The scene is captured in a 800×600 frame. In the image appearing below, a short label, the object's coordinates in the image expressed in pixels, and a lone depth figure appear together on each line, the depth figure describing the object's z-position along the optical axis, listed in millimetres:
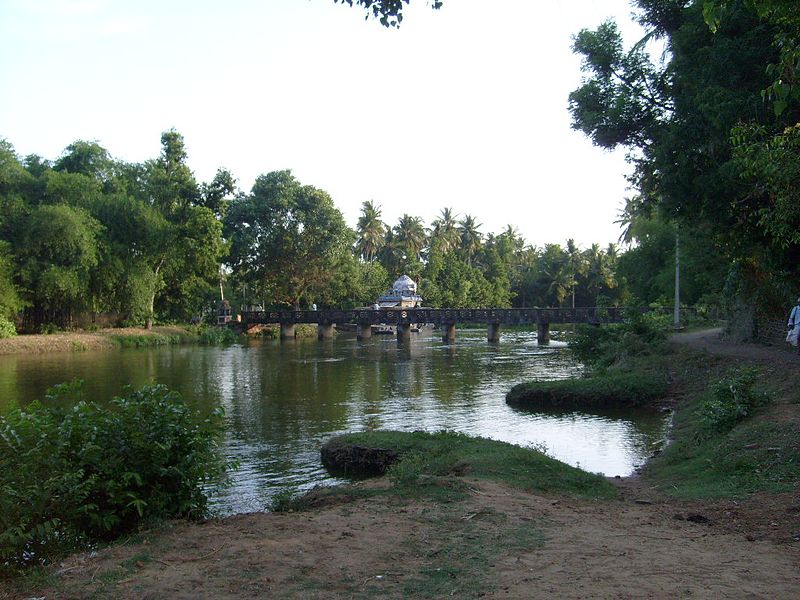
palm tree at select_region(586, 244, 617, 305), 87625
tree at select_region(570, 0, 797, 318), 15203
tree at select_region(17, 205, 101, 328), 46656
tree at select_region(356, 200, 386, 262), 91312
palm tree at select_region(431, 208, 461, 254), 96062
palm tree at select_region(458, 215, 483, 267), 101812
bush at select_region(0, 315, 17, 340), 44250
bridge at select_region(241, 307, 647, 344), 55219
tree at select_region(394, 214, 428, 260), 94762
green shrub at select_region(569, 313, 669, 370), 27266
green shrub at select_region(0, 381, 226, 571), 6906
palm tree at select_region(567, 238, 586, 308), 90688
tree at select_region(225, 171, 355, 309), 69625
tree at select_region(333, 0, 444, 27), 7574
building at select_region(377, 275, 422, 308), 70688
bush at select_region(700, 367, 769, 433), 13781
